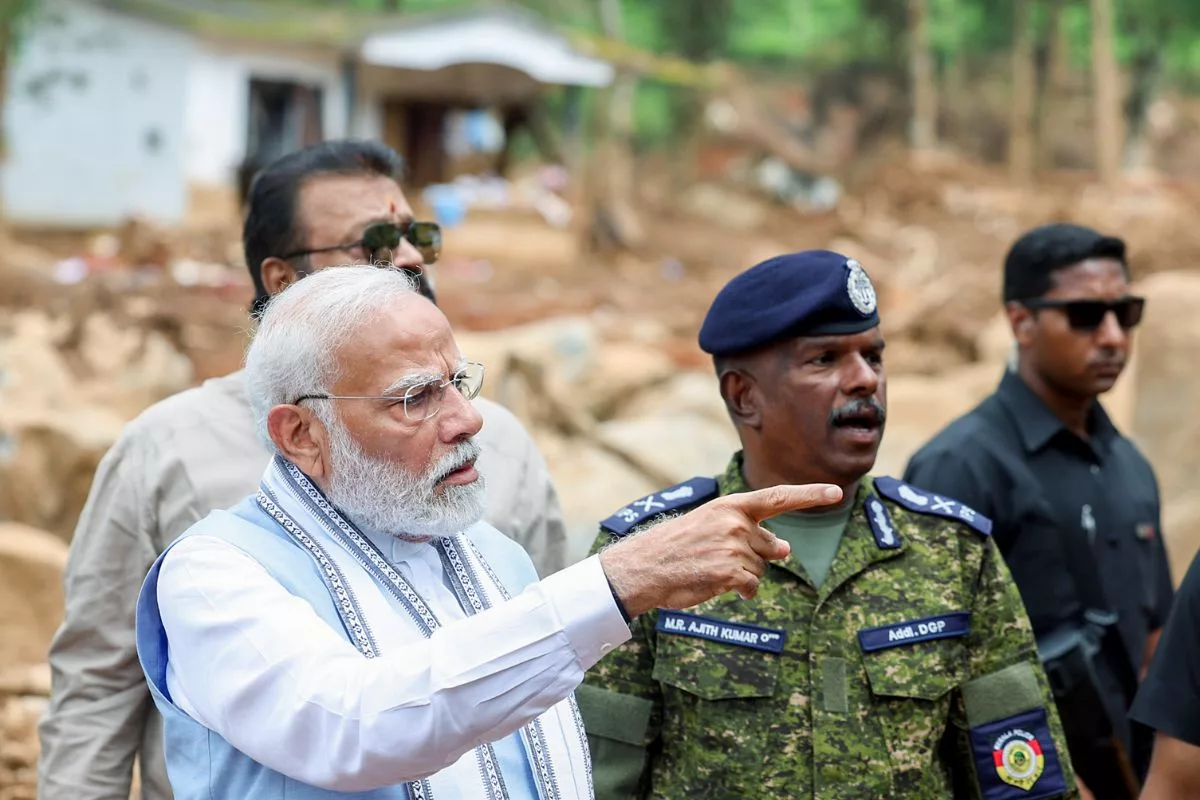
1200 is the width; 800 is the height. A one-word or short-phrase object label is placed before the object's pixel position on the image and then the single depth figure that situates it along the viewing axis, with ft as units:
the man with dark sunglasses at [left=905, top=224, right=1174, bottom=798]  11.49
